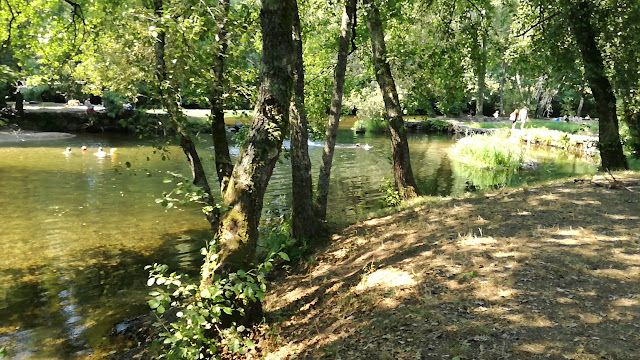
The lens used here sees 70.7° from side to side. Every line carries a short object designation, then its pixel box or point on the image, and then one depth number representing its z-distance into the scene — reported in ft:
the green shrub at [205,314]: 13.92
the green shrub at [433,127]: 127.87
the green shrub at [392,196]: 37.28
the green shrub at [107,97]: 116.67
